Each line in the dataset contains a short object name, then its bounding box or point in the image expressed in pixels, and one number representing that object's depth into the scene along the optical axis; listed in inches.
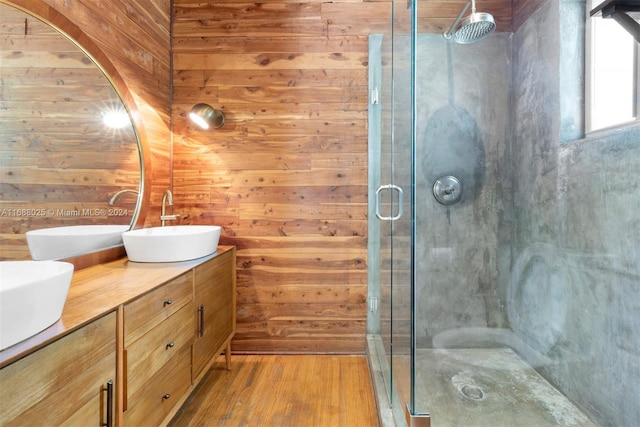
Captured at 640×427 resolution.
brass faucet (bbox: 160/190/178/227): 75.0
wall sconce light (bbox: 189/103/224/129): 80.2
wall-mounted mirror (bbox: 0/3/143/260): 41.1
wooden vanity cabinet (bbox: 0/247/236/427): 26.8
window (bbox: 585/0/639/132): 50.7
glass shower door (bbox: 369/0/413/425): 55.7
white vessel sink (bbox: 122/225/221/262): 56.8
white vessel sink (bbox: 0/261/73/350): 23.8
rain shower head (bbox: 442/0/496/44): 67.1
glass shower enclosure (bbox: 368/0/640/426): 52.1
